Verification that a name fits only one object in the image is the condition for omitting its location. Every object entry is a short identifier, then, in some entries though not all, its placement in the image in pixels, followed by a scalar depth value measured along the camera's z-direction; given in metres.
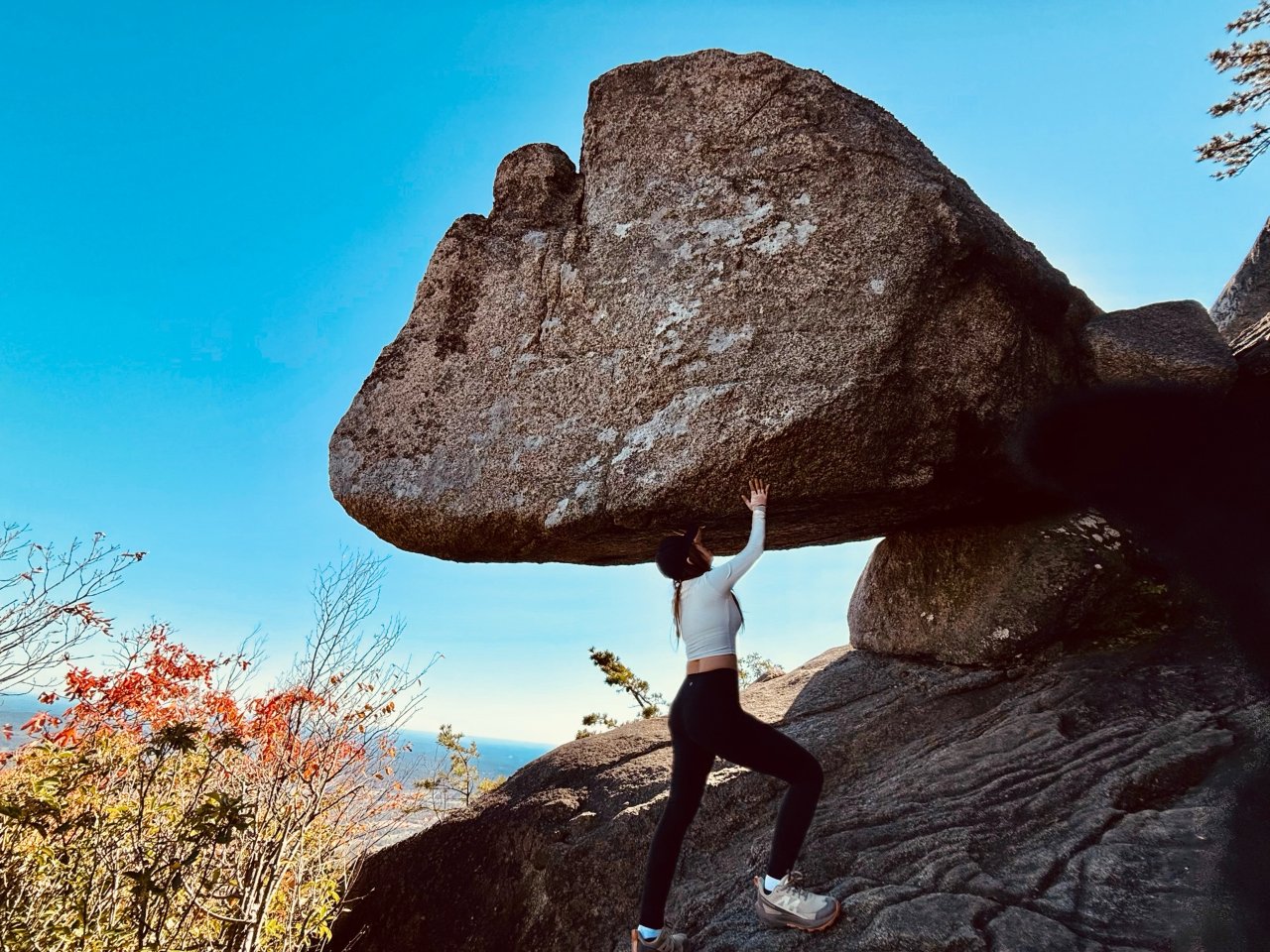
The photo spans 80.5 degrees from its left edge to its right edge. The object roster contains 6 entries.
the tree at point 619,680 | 12.95
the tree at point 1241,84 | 8.99
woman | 3.81
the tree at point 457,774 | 13.76
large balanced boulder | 5.29
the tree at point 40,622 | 5.80
